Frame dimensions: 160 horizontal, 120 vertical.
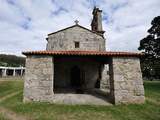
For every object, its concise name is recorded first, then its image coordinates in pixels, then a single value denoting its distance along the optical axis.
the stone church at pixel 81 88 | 9.14
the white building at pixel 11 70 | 48.96
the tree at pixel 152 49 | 21.11
